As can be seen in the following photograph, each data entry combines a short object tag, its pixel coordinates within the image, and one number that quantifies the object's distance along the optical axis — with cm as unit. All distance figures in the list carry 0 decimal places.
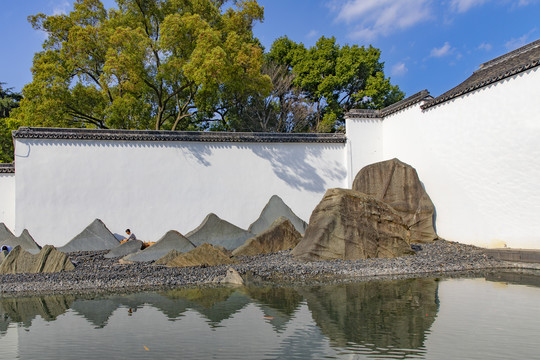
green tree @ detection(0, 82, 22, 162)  1683
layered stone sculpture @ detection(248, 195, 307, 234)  1170
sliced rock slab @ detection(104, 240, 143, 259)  977
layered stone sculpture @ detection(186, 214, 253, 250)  1054
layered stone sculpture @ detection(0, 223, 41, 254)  1031
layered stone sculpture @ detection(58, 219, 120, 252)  1066
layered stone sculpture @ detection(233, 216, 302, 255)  938
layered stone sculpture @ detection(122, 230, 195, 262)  904
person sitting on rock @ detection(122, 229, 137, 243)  1070
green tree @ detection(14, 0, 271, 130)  1277
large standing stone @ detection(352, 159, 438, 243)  1034
